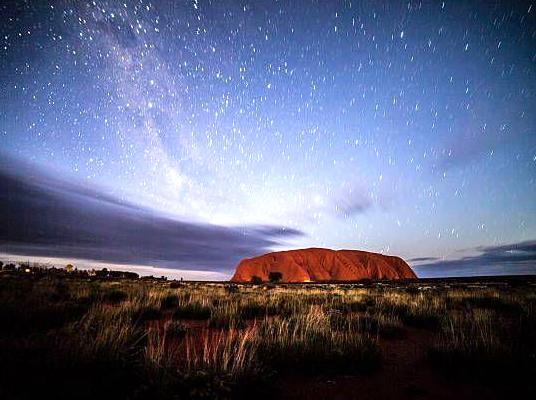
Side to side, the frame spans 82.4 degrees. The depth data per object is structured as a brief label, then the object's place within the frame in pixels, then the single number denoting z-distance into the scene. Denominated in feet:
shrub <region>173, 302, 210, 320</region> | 32.96
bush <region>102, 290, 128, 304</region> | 42.01
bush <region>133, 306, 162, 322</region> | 28.46
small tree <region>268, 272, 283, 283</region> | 337.64
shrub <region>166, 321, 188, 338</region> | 22.06
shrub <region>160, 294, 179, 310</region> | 40.47
